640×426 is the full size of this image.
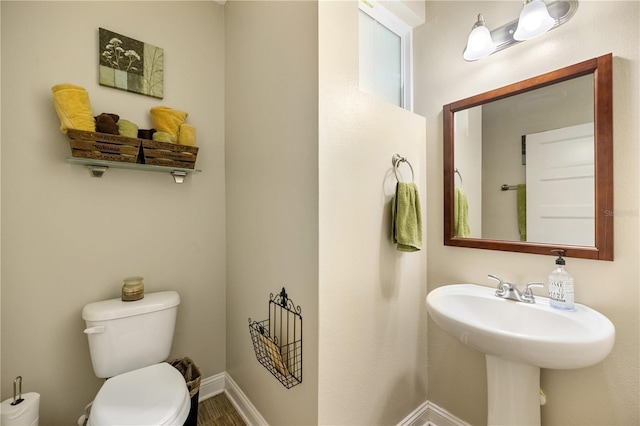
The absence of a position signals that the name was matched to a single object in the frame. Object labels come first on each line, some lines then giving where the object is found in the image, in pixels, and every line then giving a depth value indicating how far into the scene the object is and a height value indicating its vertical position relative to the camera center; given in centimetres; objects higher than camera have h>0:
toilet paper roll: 107 -81
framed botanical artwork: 142 +83
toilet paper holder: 114 -78
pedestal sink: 82 -43
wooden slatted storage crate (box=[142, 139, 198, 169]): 141 +32
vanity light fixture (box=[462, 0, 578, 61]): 109 +81
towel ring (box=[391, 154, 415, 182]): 139 +27
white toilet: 103 -74
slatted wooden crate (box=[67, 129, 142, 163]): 123 +32
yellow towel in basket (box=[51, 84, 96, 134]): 121 +49
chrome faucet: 114 -35
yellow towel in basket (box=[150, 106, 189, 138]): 150 +53
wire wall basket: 119 -61
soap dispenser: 104 -29
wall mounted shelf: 131 +25
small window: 147 +94
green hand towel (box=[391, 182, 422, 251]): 128 -3
